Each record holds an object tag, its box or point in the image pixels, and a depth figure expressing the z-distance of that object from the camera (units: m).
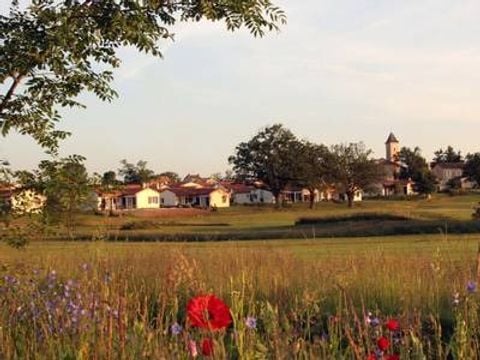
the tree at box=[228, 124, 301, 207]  109.94
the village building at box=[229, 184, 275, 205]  156.00
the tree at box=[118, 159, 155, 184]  151.68
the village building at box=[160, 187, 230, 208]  143.25
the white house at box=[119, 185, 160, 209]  128.88
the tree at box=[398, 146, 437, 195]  122.81
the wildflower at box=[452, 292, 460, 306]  4.49
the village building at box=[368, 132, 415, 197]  143.52
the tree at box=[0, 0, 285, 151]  6.33
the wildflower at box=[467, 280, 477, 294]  4.15
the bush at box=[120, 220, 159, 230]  59.41
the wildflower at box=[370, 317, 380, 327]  4.33
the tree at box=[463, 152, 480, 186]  132.12
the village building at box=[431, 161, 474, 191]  159.32
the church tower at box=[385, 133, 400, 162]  174.40
